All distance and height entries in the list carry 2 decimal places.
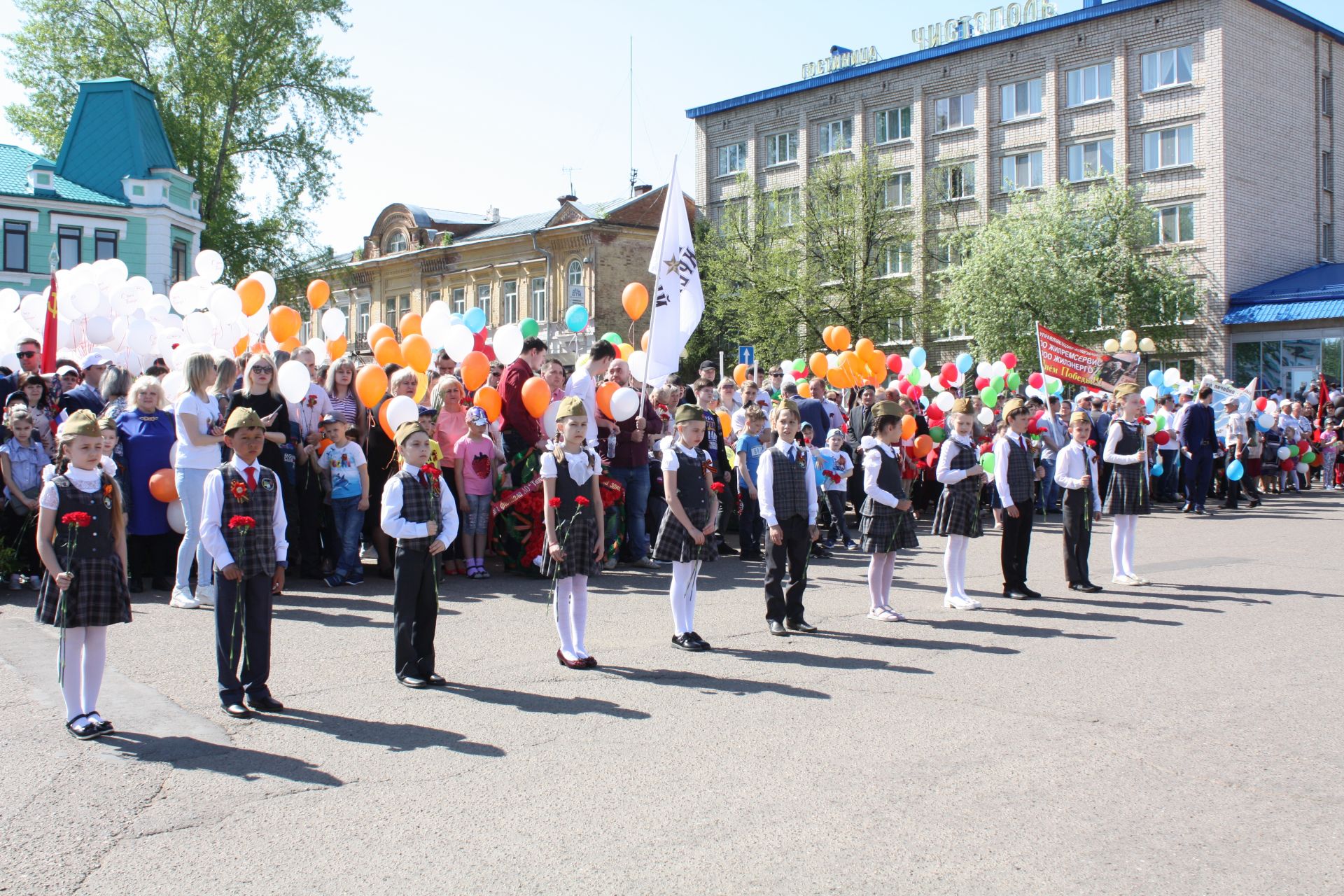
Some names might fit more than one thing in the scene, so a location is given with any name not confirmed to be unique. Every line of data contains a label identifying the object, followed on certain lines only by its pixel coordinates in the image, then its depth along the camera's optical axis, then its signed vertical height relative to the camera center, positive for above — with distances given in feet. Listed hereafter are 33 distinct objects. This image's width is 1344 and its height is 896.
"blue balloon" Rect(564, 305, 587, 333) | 48.61 +6.47
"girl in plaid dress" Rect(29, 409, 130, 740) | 18.92 -1.75
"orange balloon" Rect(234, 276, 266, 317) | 42.50 +6.43
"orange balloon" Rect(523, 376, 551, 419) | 35.76 +2.30
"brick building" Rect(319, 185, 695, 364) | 167.32 +32.71
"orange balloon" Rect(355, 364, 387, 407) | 34.67 +2.53
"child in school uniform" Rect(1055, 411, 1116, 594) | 34.71 -0.78
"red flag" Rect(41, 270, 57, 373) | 40.32 +4.40
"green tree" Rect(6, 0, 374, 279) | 116.67 +40.32
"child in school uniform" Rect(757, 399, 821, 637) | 27.66 -0.99
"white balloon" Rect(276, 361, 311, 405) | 32.68 +2.50
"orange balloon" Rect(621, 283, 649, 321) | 44.21 +6.66
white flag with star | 36.11 +5.65
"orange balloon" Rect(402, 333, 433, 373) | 37.63 +3.83
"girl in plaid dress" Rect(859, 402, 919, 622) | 29.84 -1.06
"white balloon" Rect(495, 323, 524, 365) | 40.34 +4.45
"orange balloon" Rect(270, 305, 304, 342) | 40.93 +5.16
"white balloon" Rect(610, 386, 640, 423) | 37.27 +2.16
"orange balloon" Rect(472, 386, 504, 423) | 36.26 +2.15
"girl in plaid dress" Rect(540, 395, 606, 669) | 24.09 -1.21
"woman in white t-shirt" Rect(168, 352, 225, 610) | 28.71 +0.27
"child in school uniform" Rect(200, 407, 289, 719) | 20.30 -1.64
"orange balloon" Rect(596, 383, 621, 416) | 38.06 +2.44
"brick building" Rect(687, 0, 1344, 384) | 130.31 +43.50
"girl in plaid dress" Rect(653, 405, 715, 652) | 26.02 -1.25
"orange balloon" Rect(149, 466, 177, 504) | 31.68 -0.52
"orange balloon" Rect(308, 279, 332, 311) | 47.21 +7.31
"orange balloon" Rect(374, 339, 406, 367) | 37.68 +3.79
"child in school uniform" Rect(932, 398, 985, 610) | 32.09 -0.71
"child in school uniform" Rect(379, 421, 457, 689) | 22.36 -1.82
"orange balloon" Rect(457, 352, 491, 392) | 37.68 +3.26
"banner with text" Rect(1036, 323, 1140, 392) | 68.80 +6.78
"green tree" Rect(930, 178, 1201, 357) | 121.70 +20.95
